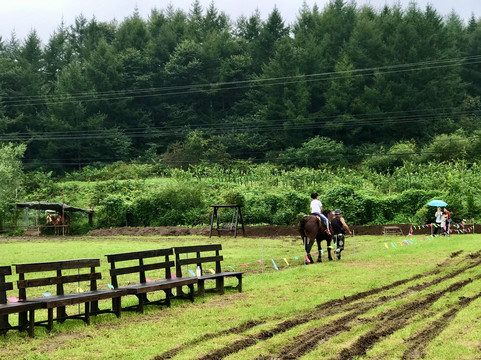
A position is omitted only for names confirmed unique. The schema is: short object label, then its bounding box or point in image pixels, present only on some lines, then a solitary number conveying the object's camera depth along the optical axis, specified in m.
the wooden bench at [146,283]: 12.15
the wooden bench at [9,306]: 9.99
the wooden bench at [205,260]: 13.71
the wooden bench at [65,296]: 10.56
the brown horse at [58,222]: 44.75
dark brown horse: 20.70
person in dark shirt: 21.73
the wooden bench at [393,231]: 34.75
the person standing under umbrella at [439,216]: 32.03
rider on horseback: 21.19
